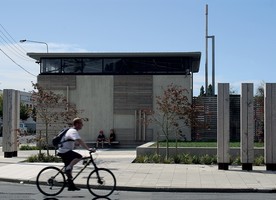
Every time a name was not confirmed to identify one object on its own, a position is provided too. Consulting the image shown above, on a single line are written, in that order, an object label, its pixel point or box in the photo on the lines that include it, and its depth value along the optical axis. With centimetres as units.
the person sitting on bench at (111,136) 3209
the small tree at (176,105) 2117
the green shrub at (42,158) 2116
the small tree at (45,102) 2161
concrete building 3281
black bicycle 1227
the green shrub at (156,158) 2064
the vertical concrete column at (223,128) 1814
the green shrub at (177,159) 2059
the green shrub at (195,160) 2047
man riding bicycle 1221
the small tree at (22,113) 7769
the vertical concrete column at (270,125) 1786
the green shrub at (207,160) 2036
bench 3209
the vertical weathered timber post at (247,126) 1794
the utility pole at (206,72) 4272
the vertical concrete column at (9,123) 2359
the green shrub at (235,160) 2016
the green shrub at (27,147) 3047
